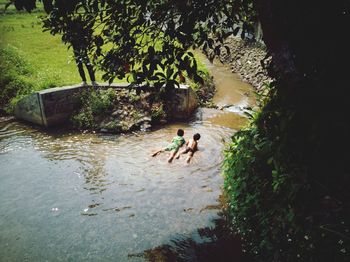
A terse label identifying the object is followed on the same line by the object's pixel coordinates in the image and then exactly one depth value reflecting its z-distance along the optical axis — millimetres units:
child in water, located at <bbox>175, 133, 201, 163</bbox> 9295
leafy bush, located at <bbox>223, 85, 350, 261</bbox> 2861
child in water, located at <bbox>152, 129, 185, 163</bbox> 9297
